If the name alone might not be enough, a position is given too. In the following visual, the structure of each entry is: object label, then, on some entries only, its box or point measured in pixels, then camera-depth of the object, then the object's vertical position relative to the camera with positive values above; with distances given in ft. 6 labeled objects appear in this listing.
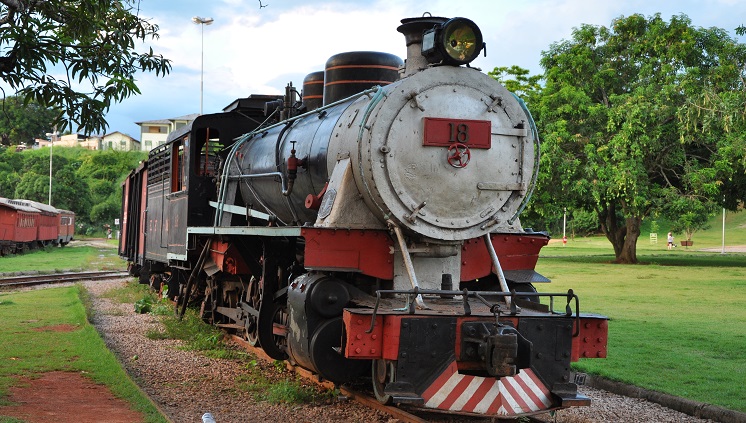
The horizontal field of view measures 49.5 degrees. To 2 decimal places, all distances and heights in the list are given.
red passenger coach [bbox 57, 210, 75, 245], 167.32 -1.81
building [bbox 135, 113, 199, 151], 368.68 +41.93
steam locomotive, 20.49 -0.29
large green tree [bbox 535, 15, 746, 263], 95.14 +14.54
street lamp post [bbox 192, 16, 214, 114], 109.68 +27.74
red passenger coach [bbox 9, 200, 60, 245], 142.72 -0.76
